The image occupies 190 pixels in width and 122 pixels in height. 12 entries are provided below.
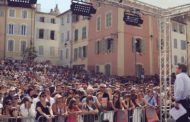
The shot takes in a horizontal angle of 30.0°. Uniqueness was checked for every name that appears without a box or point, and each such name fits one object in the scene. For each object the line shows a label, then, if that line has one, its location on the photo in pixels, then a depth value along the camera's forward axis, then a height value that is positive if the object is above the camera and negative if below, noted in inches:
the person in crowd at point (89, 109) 406.9 -46.7
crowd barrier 357.7 -55.7
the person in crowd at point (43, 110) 358.6 -41.6
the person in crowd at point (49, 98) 397.4 -32.8
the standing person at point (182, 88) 319.6 -17.4
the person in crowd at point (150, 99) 517.1 -43.8
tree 1814.7 +83.4
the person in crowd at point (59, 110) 371.9 -42.4
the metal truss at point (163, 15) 614.2 +95.0
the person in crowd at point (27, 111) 356.8 -41.5
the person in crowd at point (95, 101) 425.7 -37.4
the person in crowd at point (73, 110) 381.9 -44.5
